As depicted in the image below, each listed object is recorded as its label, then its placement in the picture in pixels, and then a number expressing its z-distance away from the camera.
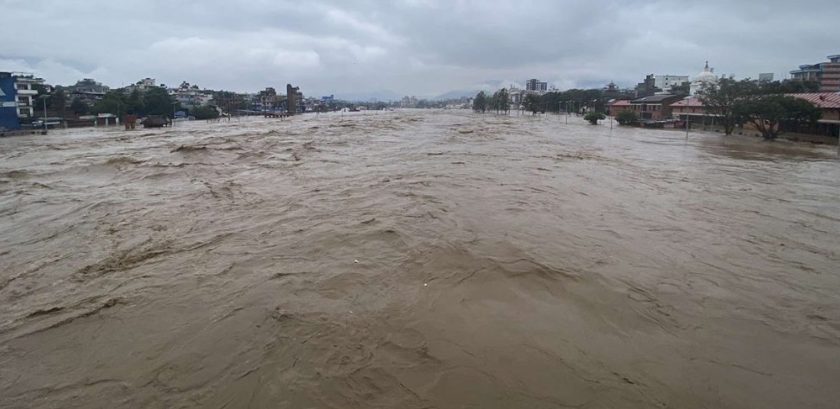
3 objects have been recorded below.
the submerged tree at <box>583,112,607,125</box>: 52.09
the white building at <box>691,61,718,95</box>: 68.19
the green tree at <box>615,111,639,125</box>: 48.58
